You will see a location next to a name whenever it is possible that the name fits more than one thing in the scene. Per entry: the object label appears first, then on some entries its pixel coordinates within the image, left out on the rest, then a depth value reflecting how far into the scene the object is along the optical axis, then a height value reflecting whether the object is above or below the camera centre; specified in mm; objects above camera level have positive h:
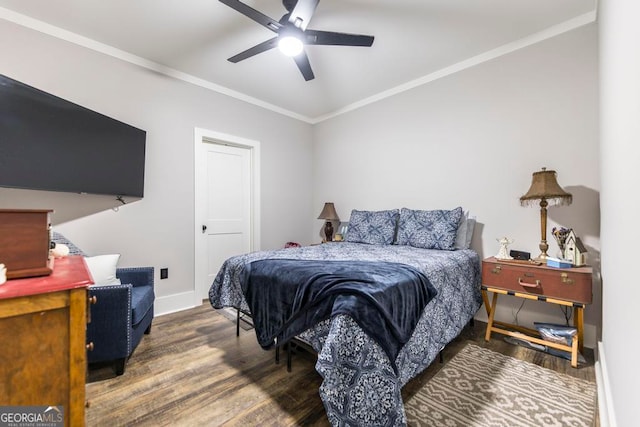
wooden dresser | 827 -428
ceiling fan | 1787 +1342
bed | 1173 -649
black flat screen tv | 1711 +517
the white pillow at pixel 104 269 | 1980 -418
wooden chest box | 922 -102
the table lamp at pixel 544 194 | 2103 +160
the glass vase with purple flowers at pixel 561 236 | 2115 -174
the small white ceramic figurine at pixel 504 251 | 2315 -320
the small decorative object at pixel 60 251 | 1297 -185
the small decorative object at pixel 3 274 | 875 -200
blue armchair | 1698 -726
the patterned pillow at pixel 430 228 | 2633 -149
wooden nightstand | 1855 -543
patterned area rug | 1400 -1080
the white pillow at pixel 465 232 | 2695 -183
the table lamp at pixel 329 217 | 3914 -42
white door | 3297 +114
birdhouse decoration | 1981 -275
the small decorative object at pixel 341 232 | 3678 -261
